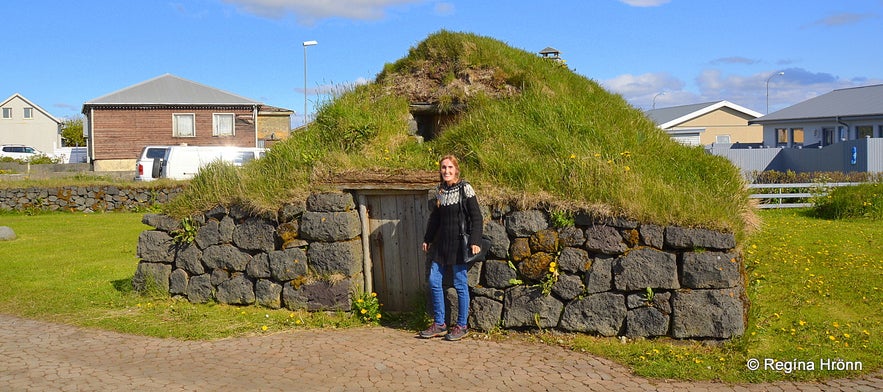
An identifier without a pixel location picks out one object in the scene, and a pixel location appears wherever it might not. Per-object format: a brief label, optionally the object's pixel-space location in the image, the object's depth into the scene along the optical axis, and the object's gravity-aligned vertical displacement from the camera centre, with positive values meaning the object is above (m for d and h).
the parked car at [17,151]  50.06 +2.35
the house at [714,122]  46.06 +3.43
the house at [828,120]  35.84 +2.84
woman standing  7.92 -0.57
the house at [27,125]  67.81 +5.40
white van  26.39 +0.94
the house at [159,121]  38.06 +3.15
